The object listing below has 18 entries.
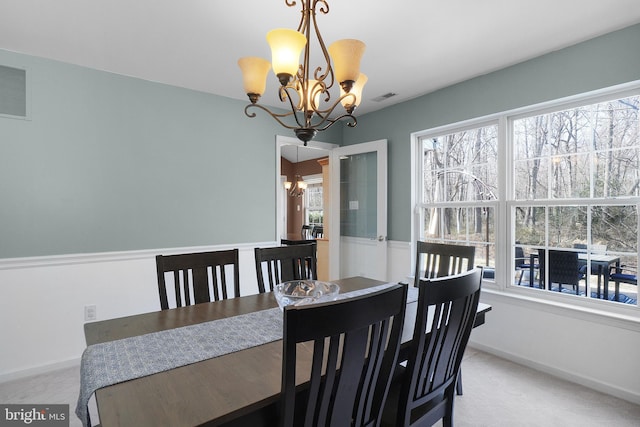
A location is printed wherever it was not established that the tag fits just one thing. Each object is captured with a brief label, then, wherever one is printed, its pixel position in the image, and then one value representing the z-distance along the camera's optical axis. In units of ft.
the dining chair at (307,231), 25.31
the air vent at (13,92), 8.30
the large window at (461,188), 10.14
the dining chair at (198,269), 6.04
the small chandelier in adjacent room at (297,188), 23.98
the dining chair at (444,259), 7.40
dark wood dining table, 2.74
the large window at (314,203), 25.77
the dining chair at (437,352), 3.84
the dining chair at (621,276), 7.55
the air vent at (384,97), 11.43
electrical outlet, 9.20
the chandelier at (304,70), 4.90
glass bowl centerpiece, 5.09
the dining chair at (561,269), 8.40
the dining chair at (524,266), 9.24
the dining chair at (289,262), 7.16
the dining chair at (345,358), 2.68
